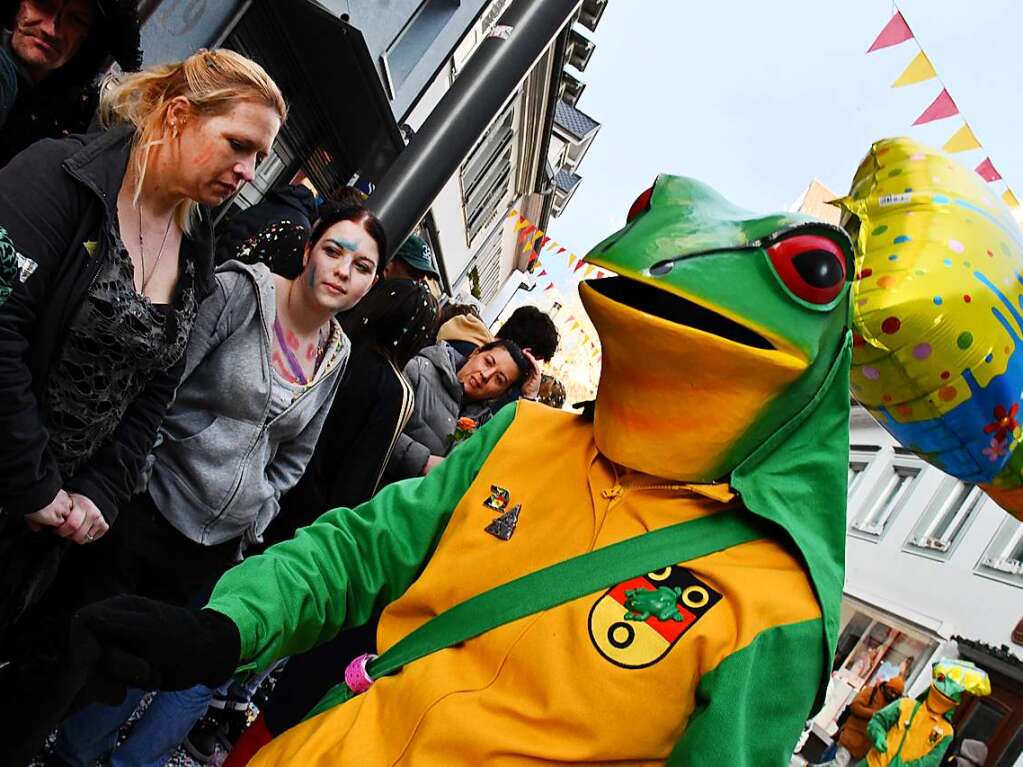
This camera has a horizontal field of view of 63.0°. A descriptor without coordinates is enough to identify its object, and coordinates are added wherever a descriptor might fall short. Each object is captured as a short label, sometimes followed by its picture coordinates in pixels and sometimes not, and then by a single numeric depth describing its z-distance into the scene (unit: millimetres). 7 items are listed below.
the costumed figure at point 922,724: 9445
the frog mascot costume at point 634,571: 1353
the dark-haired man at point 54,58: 2516
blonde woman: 2076
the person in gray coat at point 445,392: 4434
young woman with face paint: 2795
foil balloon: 2541
